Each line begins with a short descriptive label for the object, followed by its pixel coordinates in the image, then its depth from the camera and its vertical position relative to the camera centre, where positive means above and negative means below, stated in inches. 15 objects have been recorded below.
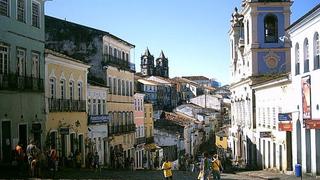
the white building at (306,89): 1088.2 +9.3
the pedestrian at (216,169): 970.1 -123.2
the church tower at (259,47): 1899.6 +154.4
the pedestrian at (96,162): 1396.4 -161.1
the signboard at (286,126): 1261.1 -70.6
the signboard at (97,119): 1534.2 -62.1
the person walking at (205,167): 871.0 -107.3
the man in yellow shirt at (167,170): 950.4 -121.6
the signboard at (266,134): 1597.9 -109.8
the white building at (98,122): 1602.1 -70.1
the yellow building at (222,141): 3163.9 -265.3
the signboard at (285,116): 1269.7 -49.0
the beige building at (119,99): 1887.1 -12.3
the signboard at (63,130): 1296.0 -76.7
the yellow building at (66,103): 1310.3 -18.8
